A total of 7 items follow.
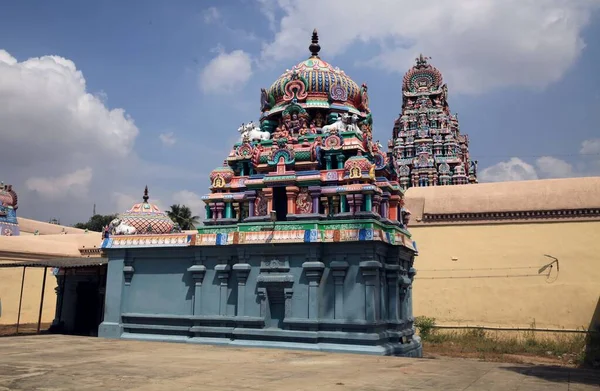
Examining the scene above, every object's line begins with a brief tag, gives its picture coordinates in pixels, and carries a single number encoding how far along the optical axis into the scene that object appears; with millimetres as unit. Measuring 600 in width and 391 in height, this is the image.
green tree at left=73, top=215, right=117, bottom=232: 69438
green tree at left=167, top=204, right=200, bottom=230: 42281
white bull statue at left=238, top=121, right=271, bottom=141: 21625
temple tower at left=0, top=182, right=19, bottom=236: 32250
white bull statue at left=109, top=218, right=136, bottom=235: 20641
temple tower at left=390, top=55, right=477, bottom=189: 52031
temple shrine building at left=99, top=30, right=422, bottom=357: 16641
